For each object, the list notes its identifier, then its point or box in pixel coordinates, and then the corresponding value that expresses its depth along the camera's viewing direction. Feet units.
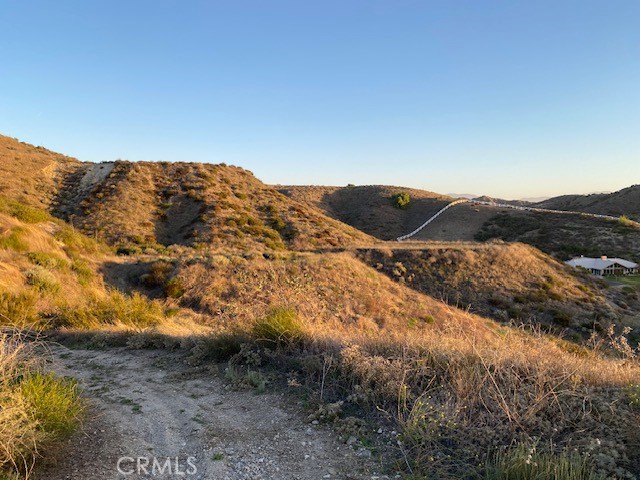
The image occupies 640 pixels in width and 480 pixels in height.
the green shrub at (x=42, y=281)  42.50
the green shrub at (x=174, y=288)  64.85
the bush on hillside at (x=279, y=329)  23.04
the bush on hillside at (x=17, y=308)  30.48
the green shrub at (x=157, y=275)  68.39
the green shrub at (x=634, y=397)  15.05
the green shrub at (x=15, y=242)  52.54
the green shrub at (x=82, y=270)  55.87
